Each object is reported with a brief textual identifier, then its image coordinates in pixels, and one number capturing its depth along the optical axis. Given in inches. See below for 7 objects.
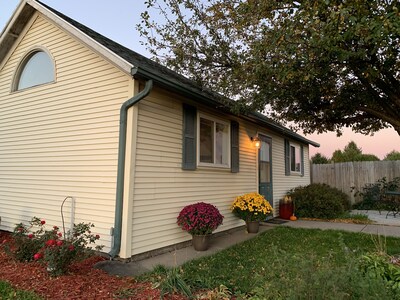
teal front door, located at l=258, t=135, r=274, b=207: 373.7
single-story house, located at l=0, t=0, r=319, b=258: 199.2
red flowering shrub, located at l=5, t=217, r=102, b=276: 160.9
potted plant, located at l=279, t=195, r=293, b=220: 395.5
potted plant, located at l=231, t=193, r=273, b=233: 288.8
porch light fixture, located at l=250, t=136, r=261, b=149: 352.5
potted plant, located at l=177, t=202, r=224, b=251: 218.4
